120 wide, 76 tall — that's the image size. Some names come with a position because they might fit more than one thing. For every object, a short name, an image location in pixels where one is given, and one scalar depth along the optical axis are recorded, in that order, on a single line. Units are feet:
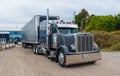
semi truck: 16.52
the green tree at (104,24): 89.88
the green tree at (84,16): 118.93
